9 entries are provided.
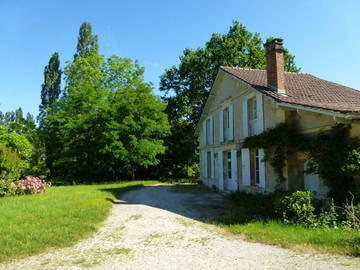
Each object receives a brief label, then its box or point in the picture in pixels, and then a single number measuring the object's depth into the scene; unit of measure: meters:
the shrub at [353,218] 6.98
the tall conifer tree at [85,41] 39.75
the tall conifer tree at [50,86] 41.62
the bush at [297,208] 8.02
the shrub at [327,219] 7.54
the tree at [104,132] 24.25
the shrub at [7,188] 14.79
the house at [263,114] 10.30
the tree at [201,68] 30.66
